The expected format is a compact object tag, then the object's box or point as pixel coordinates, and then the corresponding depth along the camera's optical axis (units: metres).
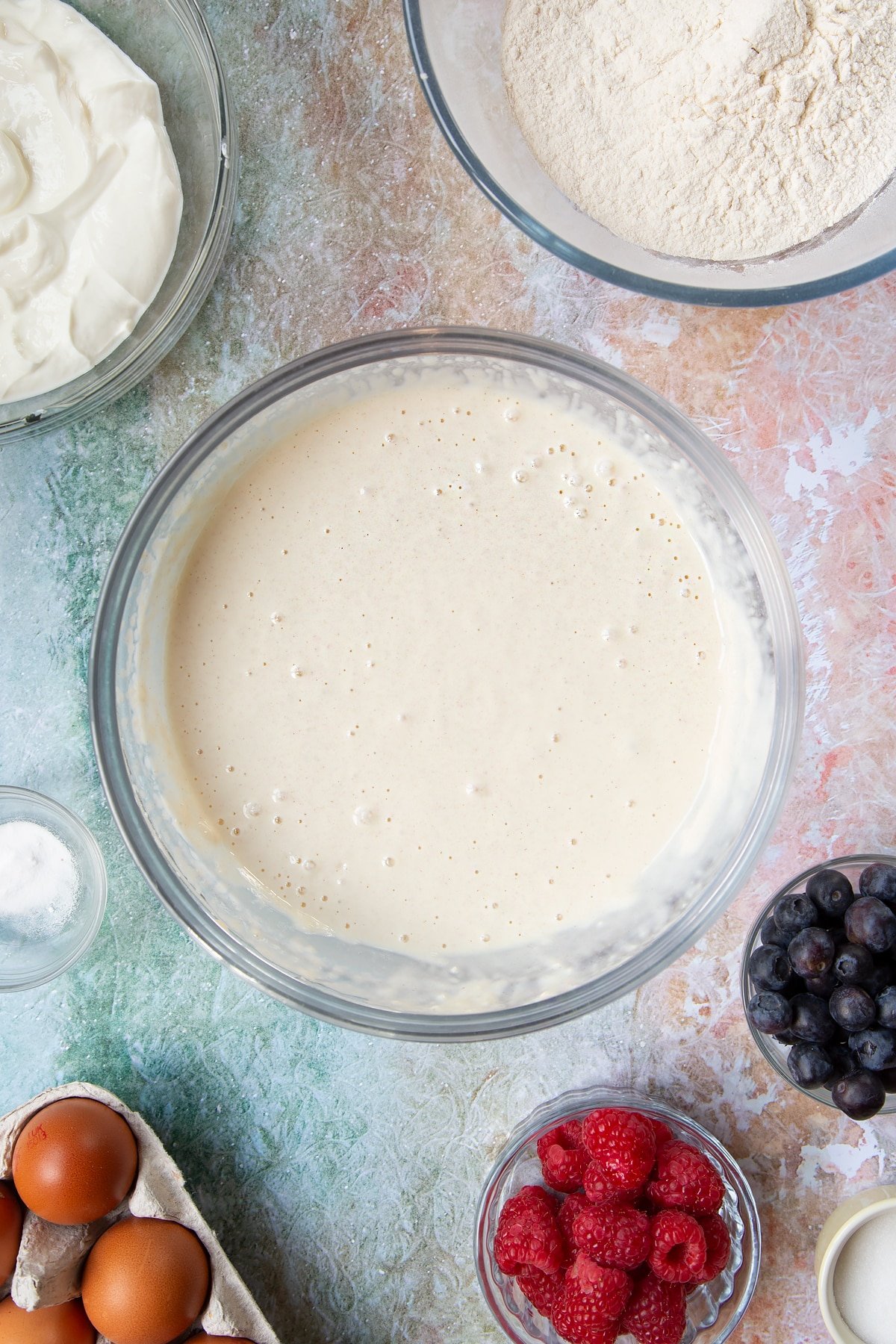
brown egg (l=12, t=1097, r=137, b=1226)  0.70
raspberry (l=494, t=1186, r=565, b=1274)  0.69
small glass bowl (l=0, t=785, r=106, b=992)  0.73
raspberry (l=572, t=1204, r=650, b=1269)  0.68
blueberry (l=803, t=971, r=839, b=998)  0.68
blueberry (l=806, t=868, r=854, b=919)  0.69
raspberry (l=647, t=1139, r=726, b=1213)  0.69
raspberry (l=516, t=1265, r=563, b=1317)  0.70
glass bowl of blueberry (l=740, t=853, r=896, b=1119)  0.68
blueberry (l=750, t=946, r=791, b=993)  0.68
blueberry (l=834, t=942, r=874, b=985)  0.67
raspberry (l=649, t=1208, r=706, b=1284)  0.68
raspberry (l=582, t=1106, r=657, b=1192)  0.68
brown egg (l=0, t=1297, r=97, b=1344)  0.71
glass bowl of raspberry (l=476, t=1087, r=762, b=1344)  0.68
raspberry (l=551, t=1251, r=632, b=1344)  0.68
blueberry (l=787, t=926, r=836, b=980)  0.68
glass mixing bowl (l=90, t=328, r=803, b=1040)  0.70
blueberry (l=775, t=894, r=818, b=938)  0.69
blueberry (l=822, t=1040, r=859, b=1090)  0.69
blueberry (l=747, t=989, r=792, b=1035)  0.68
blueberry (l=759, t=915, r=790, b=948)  0.69
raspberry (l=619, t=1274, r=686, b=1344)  0.69
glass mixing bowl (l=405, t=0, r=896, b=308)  0.69
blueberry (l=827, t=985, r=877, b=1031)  0.67
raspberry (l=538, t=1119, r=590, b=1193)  0.70
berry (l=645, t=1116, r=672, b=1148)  0.70
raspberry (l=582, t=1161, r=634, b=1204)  0.68
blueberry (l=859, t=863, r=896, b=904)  0.68
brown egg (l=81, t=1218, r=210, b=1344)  0.70
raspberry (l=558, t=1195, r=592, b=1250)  0.70
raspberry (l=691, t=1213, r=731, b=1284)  0.70
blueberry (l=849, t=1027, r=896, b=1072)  0.67
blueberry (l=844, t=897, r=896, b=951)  0.67
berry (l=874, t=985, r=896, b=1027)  0.67
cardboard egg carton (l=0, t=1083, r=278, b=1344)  0.71
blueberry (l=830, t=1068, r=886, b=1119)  0.68
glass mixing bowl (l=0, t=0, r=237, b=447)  0.71
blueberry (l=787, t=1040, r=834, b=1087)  0.68
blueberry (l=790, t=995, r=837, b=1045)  0.68
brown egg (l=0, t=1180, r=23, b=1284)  0.71
